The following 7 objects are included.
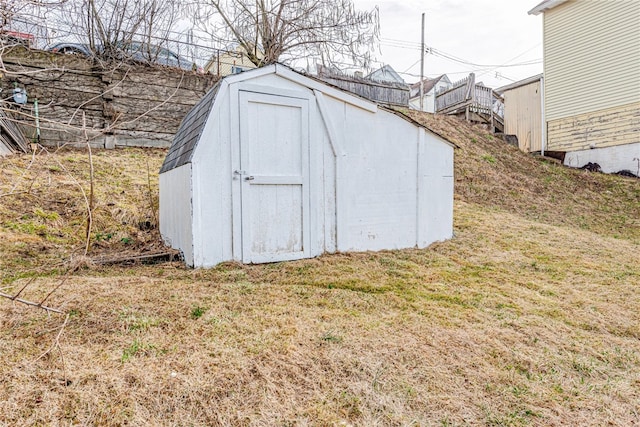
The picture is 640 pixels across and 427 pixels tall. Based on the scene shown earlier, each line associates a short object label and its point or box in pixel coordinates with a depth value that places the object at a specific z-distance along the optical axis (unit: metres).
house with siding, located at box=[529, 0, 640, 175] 11.55
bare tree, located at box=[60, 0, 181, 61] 9.20
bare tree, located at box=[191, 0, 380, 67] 11.48
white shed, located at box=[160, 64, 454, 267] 4.13
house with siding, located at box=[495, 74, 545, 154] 14.40
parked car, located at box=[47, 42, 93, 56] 9.31
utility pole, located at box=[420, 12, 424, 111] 19.77
